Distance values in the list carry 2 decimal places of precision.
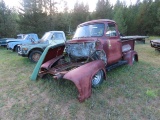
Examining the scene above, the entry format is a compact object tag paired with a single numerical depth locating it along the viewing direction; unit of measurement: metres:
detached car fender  4.77
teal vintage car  14.49
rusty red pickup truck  4.16
